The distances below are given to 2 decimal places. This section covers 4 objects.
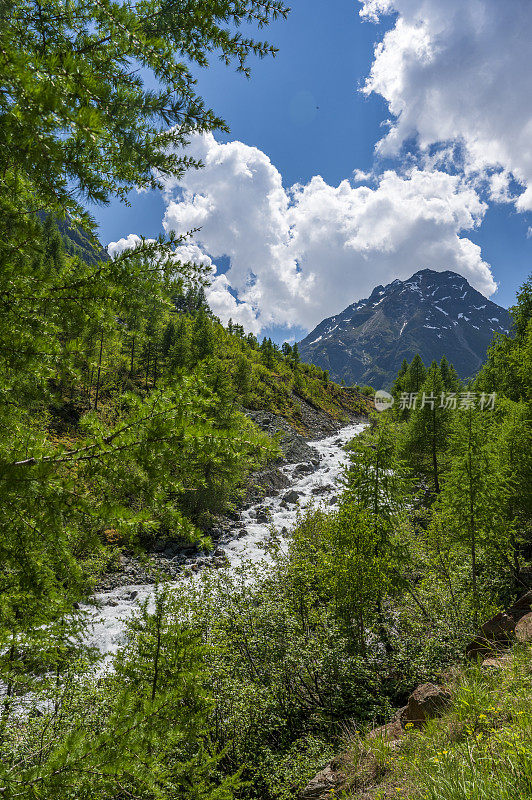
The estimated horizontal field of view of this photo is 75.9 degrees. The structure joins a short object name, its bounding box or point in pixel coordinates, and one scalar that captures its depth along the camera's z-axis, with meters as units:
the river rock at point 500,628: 7.01
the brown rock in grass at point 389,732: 5.57
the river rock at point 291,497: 27.84
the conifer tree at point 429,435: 29.14
